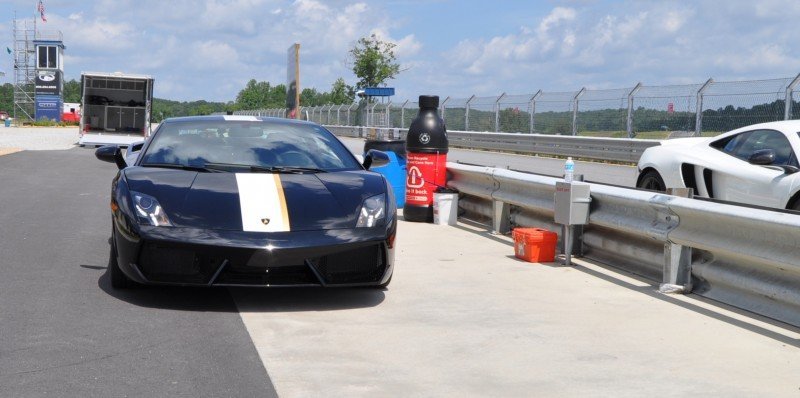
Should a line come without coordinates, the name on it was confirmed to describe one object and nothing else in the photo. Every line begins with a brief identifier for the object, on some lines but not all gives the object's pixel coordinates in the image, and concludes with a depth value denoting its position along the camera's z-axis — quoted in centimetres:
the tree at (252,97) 13888
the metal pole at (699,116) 2048
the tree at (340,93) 7700
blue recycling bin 1220
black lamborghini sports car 558
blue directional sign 4922
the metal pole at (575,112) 2616
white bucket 1078
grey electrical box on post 772
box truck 2942
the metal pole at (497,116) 3125
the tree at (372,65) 6288
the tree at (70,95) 19300
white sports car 816
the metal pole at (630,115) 2370
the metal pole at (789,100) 1770
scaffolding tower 10869
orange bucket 800
